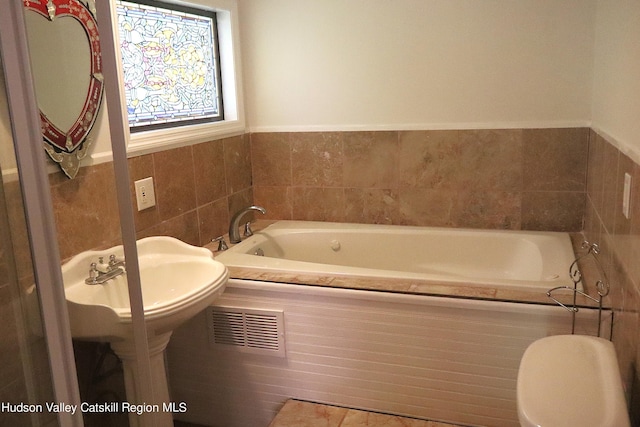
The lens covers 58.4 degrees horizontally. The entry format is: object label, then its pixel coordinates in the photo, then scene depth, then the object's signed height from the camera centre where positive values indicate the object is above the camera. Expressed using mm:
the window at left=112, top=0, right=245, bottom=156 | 2434 +163
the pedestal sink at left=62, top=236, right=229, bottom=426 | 834 -560
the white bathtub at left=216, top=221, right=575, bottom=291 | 2621 -753
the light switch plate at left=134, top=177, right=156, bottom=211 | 2379 -352
